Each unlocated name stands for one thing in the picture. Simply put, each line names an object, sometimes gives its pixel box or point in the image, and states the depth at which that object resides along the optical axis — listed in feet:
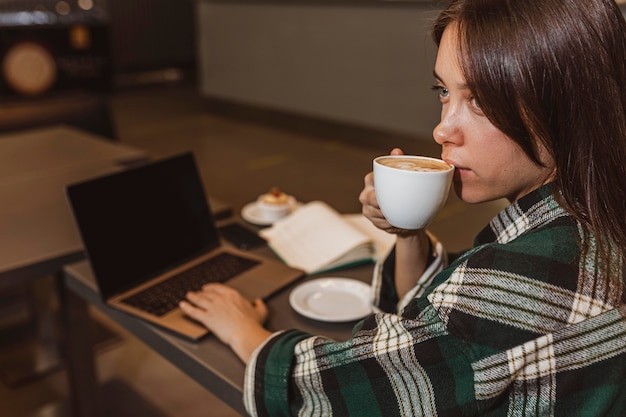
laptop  3.75
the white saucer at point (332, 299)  3.62
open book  4.27
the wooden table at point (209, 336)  3.10
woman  2.26
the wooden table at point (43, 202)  4.30
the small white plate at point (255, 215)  5.06
